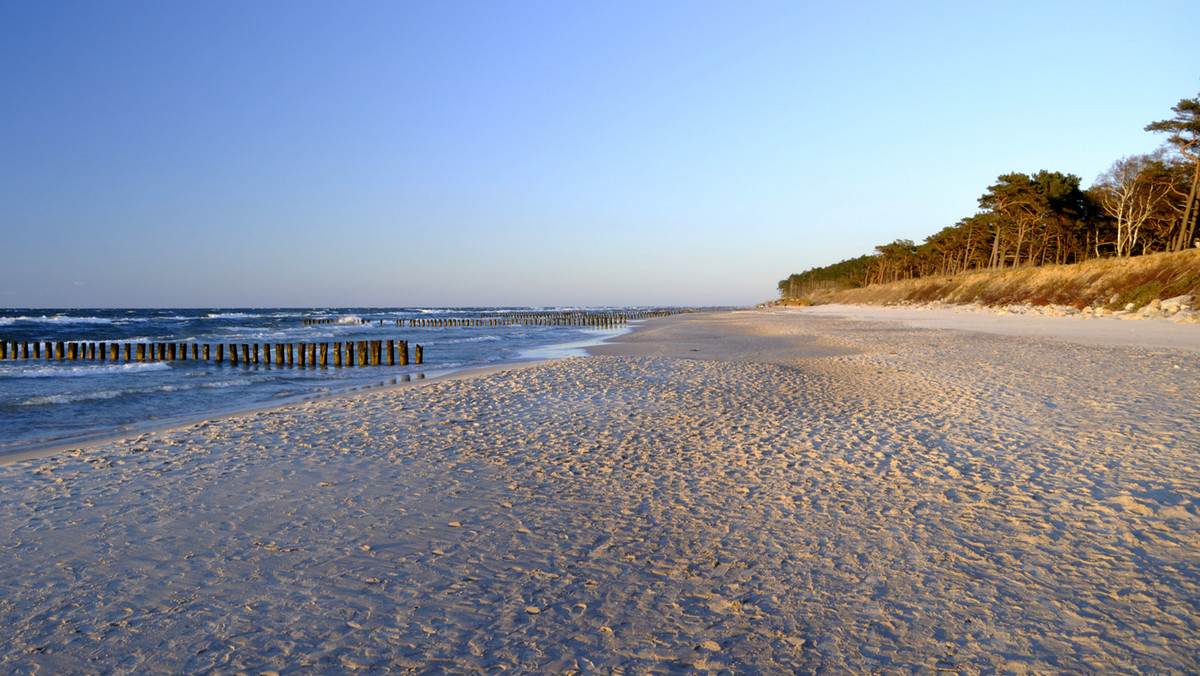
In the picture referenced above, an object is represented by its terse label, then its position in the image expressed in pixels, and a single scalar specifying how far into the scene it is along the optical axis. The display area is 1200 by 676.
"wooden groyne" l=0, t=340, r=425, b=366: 22.52
